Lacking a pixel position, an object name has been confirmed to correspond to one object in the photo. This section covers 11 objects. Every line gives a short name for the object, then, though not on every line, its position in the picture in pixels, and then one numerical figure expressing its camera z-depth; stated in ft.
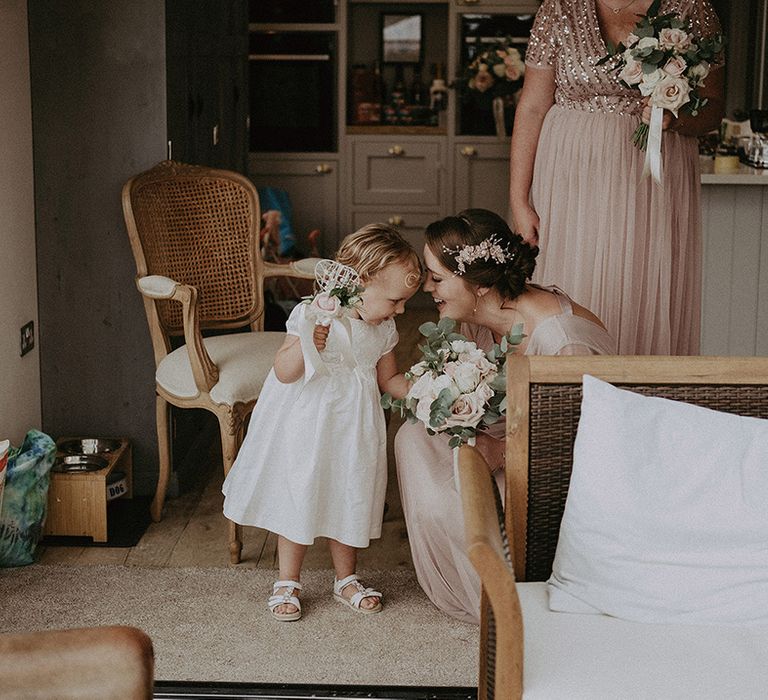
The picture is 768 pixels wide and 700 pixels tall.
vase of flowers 22.31
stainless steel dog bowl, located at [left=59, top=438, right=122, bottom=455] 12.29
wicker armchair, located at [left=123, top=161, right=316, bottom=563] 11.05
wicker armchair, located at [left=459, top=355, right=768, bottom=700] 6.23
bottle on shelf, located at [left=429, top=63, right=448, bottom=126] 23.38
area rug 8.82
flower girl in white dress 9.46
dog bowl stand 11.30
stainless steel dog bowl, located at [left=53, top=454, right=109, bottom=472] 11.56
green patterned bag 10.56
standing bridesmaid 10.84
